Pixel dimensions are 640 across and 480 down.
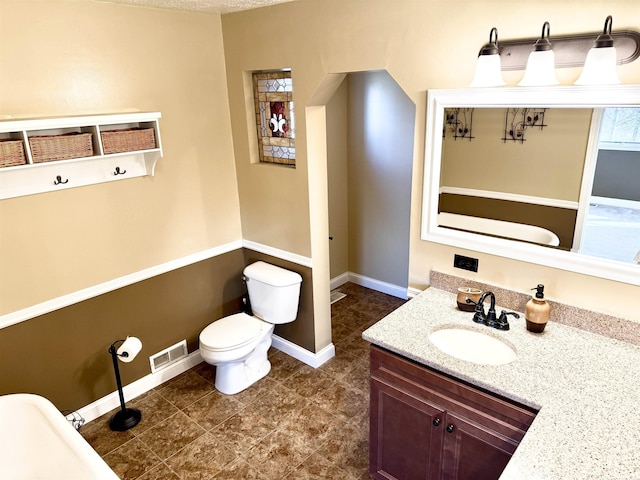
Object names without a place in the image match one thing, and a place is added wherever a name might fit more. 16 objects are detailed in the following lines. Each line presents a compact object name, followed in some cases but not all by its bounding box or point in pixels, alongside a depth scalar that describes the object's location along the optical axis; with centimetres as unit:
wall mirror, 187
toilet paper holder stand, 275
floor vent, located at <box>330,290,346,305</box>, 446
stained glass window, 300
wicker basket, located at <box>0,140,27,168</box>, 213
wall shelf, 221
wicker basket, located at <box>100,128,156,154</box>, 249
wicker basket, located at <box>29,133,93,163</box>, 224
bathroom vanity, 145
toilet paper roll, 274
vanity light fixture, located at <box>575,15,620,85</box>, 160
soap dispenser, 201
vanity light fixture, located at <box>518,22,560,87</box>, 174
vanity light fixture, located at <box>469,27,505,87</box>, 187
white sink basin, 205
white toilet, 303
